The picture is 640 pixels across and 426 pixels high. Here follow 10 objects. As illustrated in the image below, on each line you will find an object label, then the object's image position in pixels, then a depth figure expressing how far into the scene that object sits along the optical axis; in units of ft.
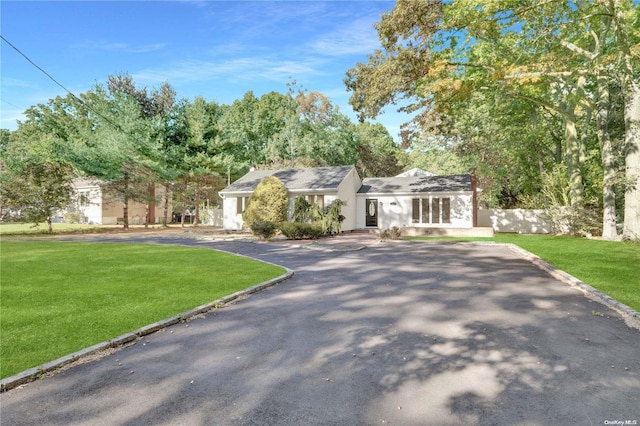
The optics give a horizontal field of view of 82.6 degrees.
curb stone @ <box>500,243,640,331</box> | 20.35
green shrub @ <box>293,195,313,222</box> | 81.61
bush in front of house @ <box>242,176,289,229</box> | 81.30
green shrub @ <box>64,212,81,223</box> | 129.44
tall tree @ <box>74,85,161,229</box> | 93.71
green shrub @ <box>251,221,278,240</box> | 68.97
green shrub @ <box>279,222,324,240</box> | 69.97
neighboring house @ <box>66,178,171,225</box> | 126.80
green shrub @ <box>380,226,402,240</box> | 69.26
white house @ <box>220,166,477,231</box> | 86.94
